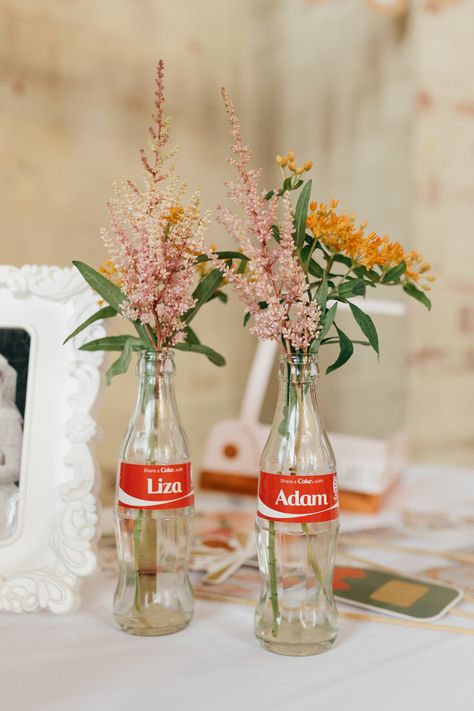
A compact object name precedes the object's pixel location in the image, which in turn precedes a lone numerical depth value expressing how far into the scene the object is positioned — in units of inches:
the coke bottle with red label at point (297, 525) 25.1
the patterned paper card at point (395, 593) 29.3
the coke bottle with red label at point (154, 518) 26.6
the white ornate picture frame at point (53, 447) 28.7
